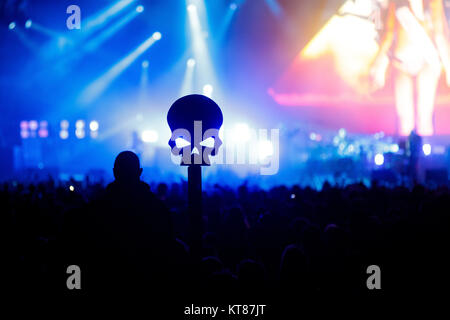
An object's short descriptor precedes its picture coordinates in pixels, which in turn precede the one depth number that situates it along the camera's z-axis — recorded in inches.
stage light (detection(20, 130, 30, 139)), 792.3
